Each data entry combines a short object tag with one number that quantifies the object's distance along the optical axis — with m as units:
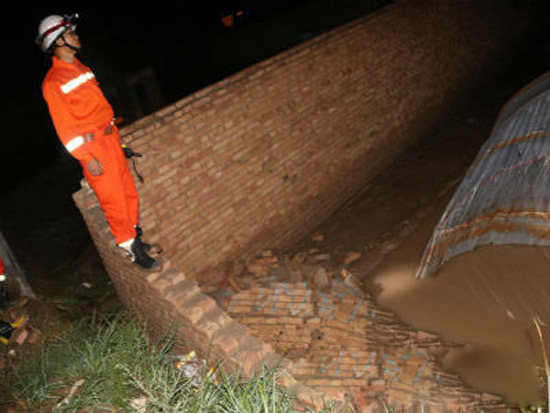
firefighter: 3.49
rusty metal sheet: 3.96
